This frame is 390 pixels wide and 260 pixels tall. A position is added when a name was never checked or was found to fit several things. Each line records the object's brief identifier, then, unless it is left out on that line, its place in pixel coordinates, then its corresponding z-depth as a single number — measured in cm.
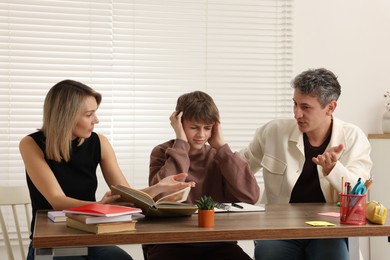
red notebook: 191
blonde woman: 248
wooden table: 187
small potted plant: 204
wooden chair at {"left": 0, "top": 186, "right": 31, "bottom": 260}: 286
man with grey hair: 290
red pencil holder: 216
